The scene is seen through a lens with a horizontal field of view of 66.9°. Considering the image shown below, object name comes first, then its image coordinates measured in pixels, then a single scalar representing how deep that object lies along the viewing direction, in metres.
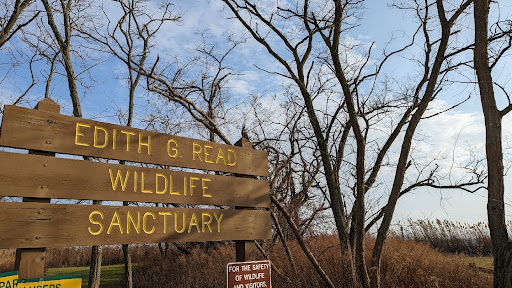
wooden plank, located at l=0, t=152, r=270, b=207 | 3.49
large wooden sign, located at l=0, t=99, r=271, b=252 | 3.51
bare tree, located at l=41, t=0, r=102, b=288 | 11.04
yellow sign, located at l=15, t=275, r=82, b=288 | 3.40
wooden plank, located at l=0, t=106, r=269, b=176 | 3.61
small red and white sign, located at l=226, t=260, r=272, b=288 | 4.39
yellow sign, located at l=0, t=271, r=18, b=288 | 3.44
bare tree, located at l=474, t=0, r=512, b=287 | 5.65
